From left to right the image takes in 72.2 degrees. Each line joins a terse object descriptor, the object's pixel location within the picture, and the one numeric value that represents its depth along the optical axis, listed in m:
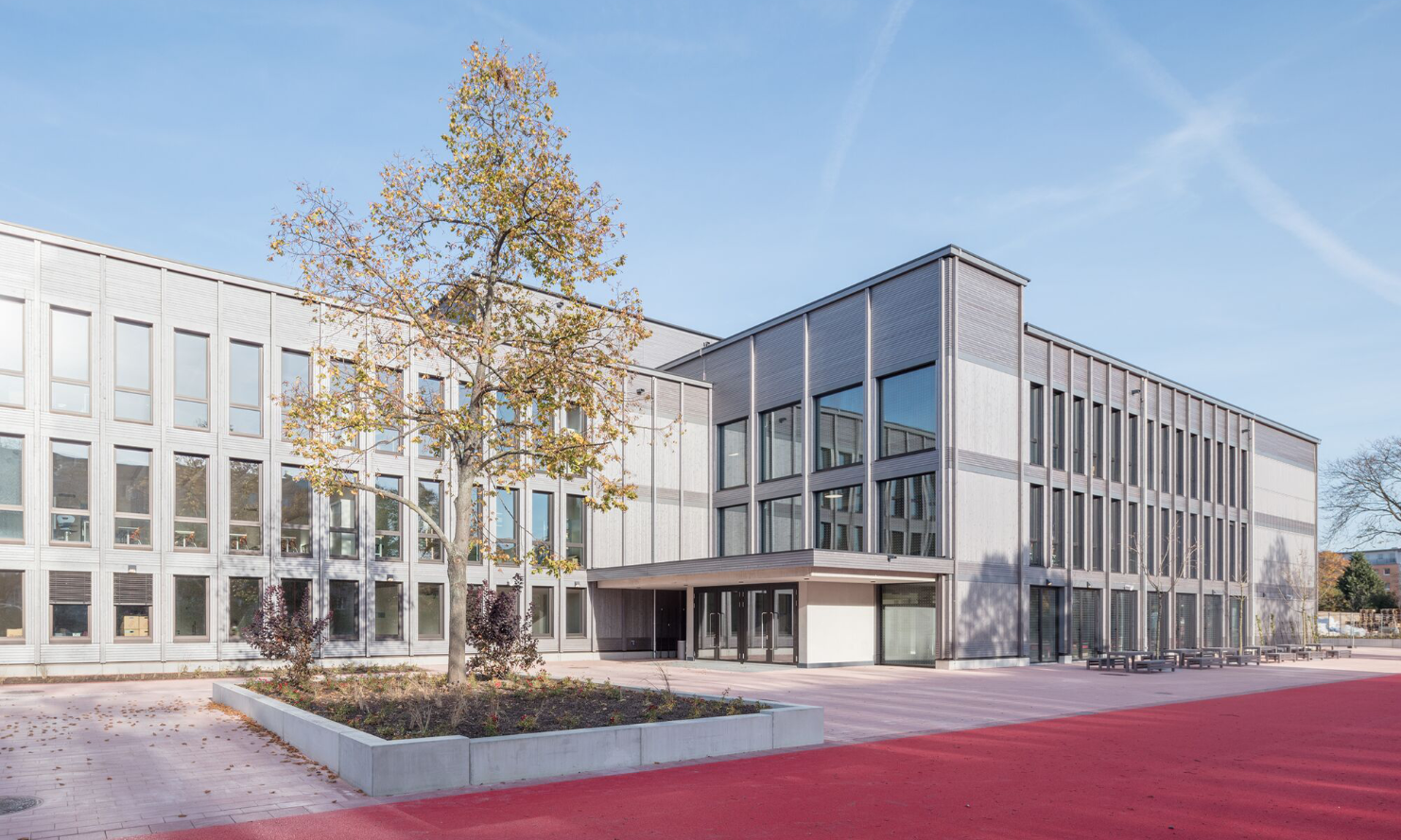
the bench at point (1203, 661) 31.07
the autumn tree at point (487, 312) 14.75
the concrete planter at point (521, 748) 9.80
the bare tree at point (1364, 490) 53.62
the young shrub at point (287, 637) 18.44
